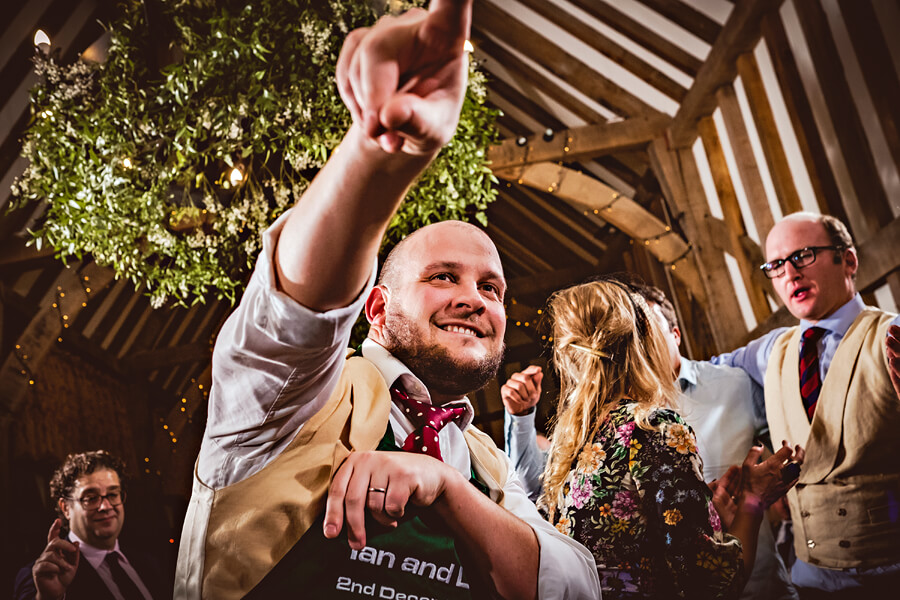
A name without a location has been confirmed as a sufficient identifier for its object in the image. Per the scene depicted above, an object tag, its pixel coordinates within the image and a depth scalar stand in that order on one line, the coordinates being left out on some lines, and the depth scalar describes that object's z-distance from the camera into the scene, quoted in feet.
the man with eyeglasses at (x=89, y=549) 4.35
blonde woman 3.20
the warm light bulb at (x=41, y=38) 4.83
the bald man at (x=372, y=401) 1.62
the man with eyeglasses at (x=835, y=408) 4.19
